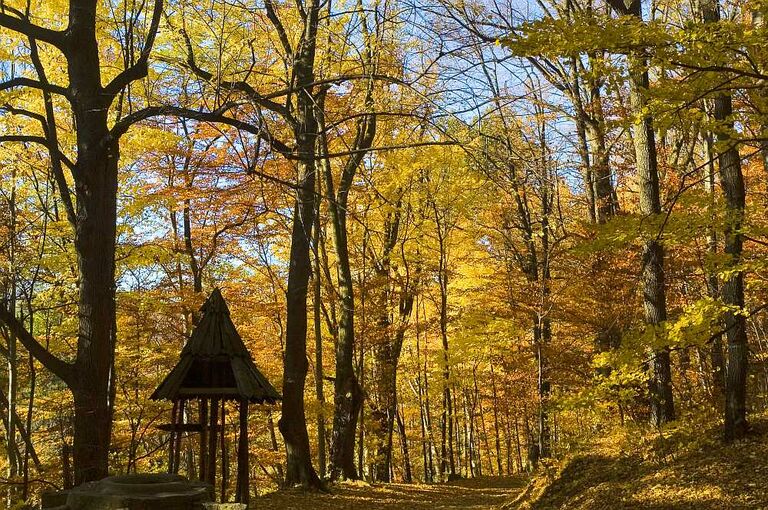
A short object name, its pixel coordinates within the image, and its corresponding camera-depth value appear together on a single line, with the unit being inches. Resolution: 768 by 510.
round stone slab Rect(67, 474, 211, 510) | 175.8
